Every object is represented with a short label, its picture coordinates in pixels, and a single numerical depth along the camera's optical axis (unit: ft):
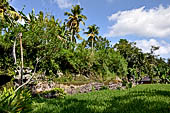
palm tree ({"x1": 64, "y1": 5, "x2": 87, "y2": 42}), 93.79
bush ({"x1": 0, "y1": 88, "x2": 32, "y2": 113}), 9.74
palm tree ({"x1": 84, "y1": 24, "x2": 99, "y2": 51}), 117.91
